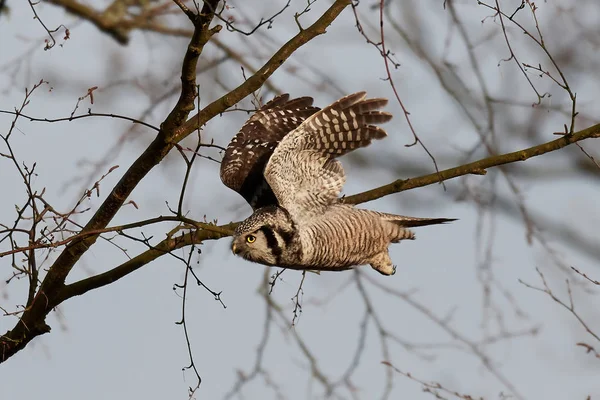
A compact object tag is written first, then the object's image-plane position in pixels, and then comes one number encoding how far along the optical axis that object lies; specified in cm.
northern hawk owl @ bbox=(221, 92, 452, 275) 1038
